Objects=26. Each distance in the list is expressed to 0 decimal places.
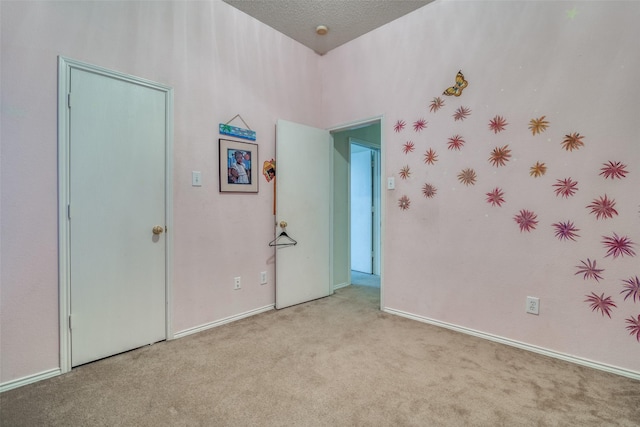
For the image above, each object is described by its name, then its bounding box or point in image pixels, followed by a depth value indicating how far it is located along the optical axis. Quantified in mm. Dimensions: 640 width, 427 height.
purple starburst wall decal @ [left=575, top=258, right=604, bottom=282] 1954
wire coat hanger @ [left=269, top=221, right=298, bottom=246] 3061
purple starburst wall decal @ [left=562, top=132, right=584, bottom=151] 1997
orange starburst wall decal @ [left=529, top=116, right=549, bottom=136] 2125
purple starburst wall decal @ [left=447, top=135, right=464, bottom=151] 2516
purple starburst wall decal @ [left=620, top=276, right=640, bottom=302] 1842
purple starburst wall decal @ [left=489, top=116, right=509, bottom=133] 2297
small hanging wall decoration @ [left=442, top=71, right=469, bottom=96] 2484
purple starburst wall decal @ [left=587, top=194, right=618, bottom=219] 1898
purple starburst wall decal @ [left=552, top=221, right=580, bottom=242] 2031
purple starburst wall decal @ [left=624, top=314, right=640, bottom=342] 1844
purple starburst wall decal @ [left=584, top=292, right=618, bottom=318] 1920
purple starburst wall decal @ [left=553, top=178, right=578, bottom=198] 2023
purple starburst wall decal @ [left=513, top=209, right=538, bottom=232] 2180
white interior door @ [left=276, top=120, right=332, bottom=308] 3080
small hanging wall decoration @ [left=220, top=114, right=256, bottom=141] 2672
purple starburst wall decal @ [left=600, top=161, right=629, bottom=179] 1864
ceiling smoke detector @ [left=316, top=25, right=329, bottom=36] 2994
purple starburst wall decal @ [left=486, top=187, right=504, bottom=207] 2320
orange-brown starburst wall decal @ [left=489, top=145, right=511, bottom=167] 2285
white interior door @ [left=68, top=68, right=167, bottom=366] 1960
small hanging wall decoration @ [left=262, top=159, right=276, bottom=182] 3000
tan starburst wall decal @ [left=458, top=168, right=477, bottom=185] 2455
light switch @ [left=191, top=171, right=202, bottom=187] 2494
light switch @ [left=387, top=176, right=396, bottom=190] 2939
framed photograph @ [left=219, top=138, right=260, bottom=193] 2664
